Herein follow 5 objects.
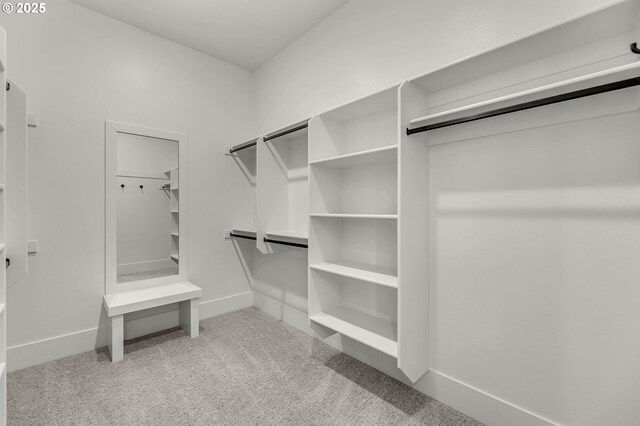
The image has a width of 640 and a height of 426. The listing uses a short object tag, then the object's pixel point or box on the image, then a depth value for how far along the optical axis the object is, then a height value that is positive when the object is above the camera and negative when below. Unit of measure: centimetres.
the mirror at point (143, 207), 253 +7
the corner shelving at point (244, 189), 331 +30
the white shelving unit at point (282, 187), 271 +27
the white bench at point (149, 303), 221 -76
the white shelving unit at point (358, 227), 180 -11
